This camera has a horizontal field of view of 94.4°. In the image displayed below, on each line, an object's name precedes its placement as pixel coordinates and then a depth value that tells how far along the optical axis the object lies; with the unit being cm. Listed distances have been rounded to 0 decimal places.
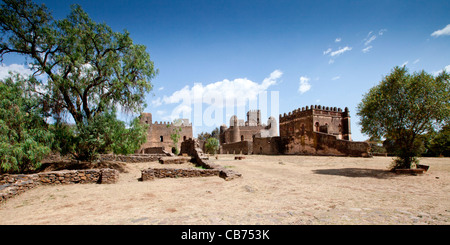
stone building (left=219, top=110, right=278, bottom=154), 5800
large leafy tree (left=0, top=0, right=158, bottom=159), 1266
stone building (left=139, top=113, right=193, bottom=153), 4570
